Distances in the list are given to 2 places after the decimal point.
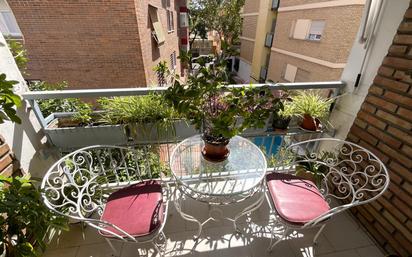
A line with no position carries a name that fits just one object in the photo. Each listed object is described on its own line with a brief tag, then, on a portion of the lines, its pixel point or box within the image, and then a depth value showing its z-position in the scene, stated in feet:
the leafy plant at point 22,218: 3.21
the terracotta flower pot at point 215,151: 4.21
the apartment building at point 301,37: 19.19
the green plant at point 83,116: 5.44
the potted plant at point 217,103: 3.71
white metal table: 4.36
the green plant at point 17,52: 5.25
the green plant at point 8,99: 3.00
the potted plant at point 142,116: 5.11
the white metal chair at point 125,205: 3.65
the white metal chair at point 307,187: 4.04
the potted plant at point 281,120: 5.86
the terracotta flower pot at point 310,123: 5.95
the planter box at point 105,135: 5.18
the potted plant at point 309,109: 5.91
